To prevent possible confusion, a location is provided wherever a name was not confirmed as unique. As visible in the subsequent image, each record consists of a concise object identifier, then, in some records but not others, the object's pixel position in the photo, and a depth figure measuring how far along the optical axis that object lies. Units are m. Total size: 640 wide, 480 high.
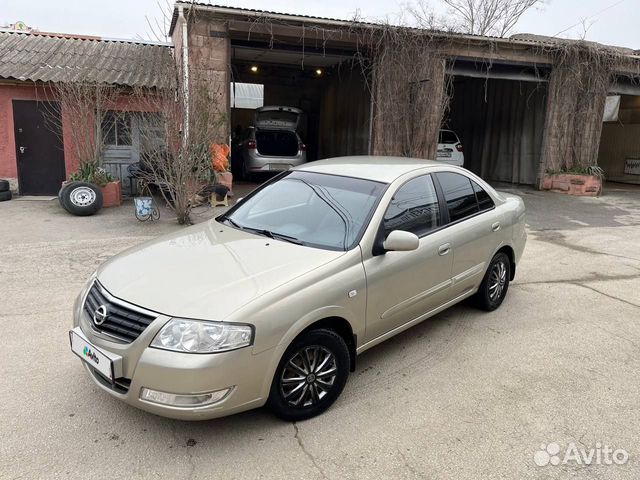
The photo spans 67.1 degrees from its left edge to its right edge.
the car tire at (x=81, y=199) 8.73
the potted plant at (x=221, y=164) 10.09
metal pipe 9.91
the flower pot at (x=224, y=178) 10.16
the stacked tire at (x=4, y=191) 10.13
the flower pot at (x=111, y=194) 9.65
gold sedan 2.53
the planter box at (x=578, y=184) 13.20
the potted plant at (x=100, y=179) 9.54
